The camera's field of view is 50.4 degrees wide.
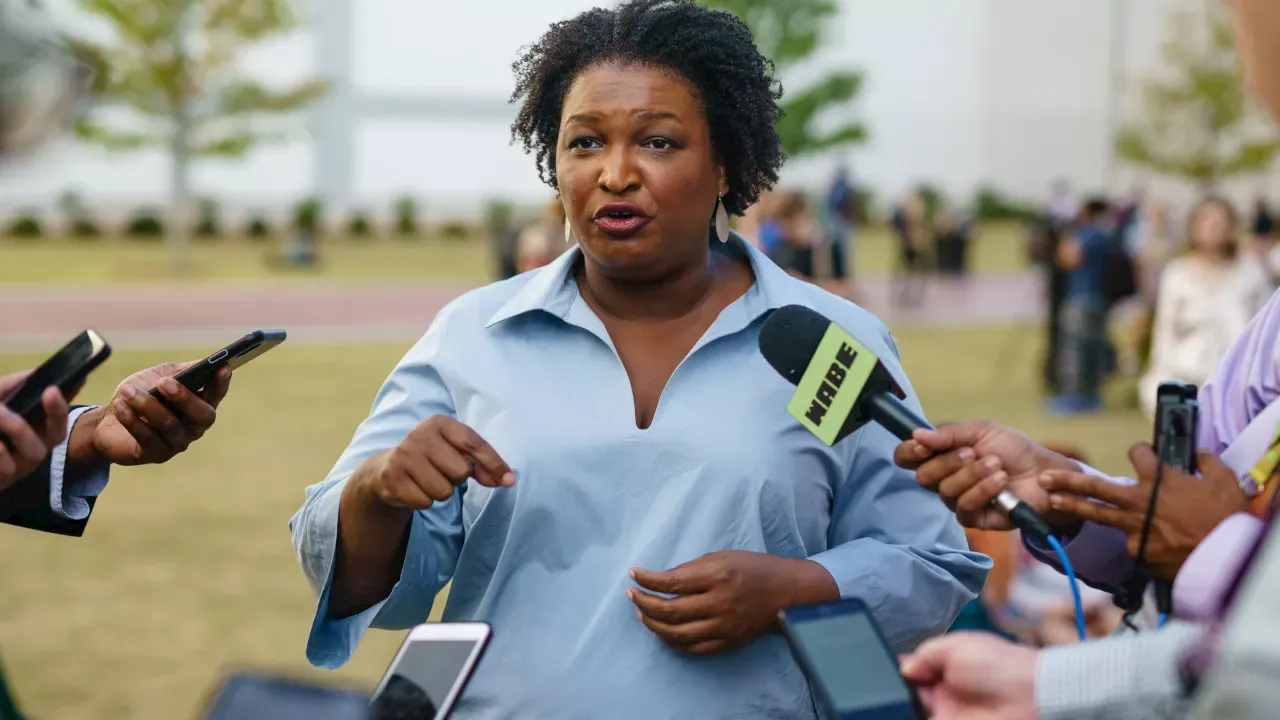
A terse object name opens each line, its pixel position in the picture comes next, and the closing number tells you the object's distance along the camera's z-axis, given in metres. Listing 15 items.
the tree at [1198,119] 38.38
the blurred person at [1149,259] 12.14
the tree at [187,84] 27.77
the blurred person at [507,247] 11.98
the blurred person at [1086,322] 11.68
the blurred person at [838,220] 11.94
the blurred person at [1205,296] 8.96
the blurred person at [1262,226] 13.01
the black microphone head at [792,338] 2.12
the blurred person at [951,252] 26.36
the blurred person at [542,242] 8.73
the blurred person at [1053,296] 12.34
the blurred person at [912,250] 21.48
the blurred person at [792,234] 10.25
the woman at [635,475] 2.23
